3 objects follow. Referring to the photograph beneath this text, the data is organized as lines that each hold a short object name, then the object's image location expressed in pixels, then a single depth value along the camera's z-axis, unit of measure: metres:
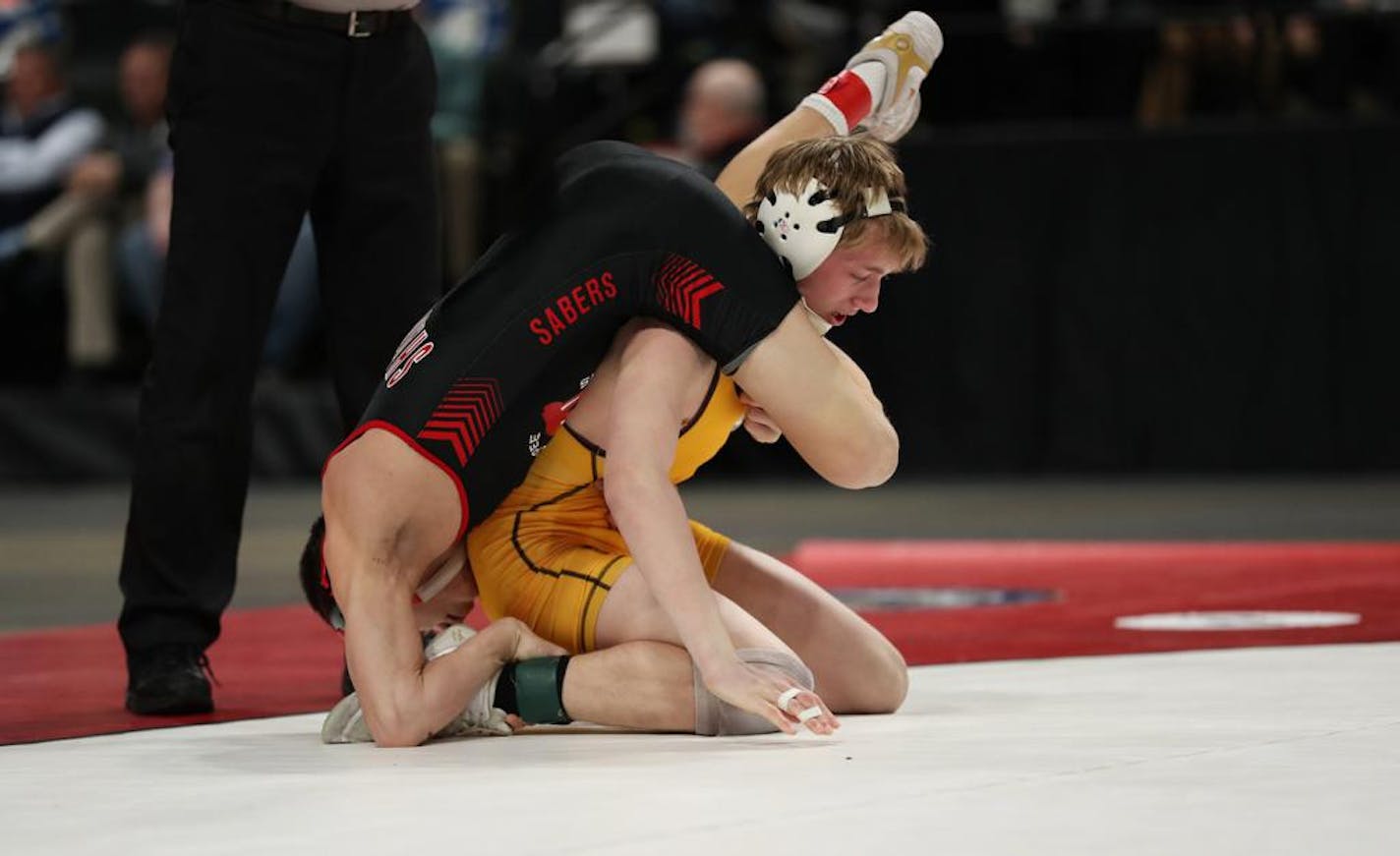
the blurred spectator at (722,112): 15.59
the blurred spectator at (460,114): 16.69
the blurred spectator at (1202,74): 16.11
